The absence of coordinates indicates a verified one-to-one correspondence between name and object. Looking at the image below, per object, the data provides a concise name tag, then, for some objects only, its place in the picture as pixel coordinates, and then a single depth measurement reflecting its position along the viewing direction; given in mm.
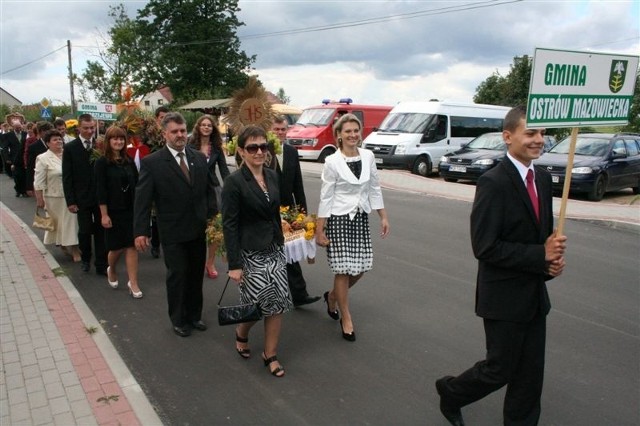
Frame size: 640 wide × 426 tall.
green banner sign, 2732
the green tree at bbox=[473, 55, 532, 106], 33625
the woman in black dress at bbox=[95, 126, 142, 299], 5758
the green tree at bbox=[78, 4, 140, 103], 42438
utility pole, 35153
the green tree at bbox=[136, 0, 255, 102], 48500
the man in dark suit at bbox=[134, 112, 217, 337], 4523
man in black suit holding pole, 2639
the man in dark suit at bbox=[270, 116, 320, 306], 4961
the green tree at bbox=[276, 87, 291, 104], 110919
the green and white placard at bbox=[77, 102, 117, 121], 12102
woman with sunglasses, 3684
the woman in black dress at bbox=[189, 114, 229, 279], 6137
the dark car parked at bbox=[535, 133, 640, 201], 12617
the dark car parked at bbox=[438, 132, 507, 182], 14562
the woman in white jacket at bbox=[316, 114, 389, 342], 4344
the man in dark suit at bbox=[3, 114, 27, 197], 13058
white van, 17078
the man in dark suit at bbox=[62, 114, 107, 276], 6453
